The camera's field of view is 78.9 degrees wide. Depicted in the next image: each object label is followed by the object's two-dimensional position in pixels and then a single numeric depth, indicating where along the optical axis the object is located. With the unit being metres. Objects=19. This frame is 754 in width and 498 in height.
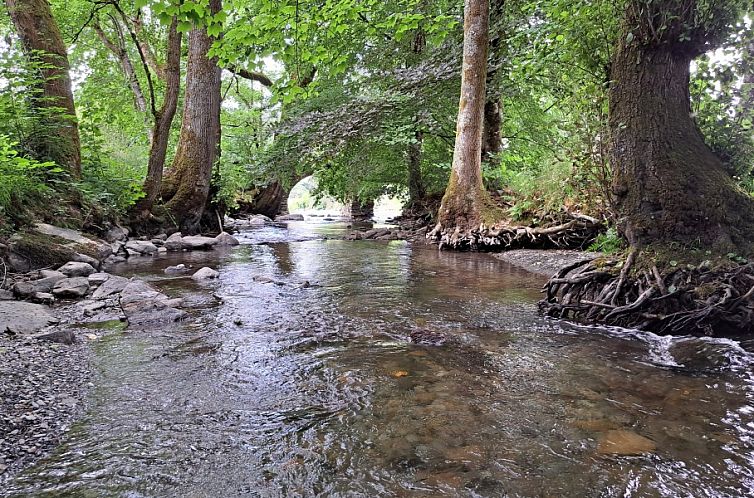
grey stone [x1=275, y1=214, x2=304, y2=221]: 26.50
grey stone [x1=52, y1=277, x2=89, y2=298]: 5.50
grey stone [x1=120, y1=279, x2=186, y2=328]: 4.39
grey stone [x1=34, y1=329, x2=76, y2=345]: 3.70
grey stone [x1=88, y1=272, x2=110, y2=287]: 6.11
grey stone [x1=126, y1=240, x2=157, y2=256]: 9.73
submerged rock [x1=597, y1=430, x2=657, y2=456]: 2.20
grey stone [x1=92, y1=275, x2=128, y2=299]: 5.48
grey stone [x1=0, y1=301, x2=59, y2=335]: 3.95
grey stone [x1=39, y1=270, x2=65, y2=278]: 6.07
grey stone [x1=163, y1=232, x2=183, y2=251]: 11.00
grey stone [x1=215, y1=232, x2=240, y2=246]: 11.93
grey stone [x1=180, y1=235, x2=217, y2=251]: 11.09
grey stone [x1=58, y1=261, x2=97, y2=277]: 6.59
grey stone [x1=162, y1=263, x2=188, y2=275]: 7.44
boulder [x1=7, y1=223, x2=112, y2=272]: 6.60
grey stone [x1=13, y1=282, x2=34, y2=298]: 5.33
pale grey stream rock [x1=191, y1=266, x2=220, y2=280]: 6.93
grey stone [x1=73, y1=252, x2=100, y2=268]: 7.40
